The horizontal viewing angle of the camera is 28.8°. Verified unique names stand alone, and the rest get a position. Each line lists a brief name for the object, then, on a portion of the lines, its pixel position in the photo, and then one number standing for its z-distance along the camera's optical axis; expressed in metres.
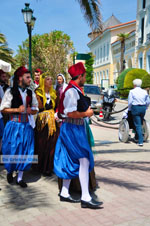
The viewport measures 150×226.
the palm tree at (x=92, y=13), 8.28
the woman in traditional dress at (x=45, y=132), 5.12
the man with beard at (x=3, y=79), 6.08
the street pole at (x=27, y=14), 11.37
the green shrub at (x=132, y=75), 32.00
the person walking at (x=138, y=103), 8.04
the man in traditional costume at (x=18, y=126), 4.43
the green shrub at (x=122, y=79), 34.56
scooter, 14.81
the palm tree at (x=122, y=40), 47.91
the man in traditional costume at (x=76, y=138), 3.71
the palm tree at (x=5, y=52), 30.29
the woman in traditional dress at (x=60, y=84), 6.46
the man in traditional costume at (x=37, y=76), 6.66
